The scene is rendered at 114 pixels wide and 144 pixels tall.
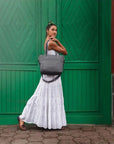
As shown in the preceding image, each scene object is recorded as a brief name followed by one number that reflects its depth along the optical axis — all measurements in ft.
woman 13.47
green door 15.23
